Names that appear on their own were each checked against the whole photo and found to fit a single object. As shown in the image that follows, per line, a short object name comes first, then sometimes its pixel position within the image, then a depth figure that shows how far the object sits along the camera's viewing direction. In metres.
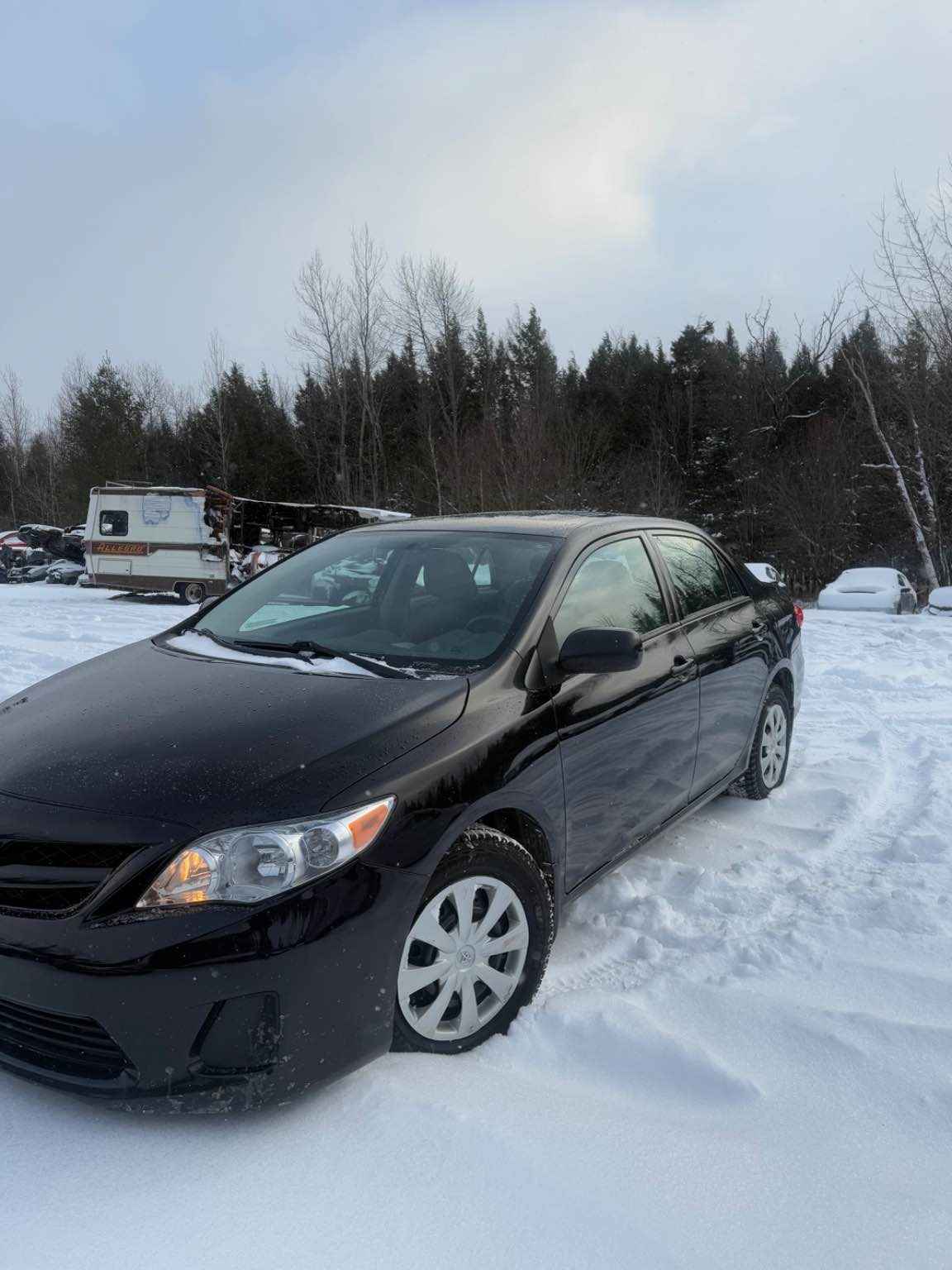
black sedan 2.01
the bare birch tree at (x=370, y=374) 37.31
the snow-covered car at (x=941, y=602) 14.95
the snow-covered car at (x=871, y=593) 16.81
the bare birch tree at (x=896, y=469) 26.98
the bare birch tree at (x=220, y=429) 42.47
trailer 18.59
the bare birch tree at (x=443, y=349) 36.88
